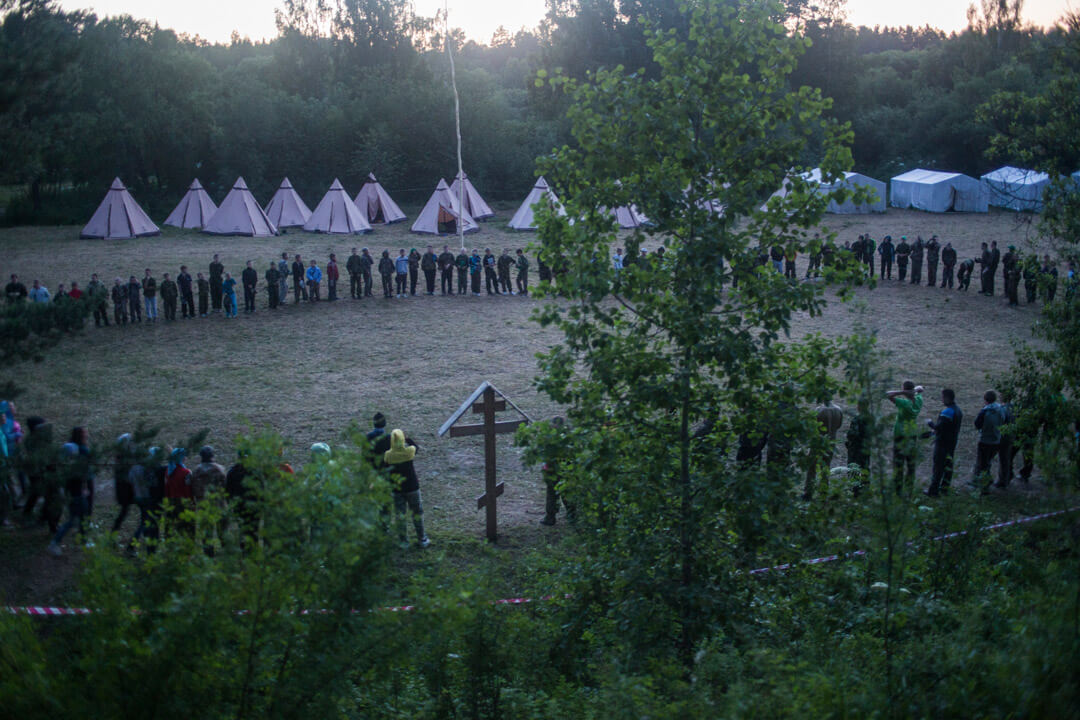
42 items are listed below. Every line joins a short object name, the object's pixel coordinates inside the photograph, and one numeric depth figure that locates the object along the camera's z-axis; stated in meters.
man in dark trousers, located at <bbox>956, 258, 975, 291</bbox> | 21.77
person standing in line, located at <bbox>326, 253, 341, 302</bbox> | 21.47
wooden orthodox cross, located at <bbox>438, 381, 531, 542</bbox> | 9.19
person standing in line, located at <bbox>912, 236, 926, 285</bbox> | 22.77
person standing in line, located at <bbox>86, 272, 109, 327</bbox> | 17.05
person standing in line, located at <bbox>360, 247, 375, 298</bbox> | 21.54
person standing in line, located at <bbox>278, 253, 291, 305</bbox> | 20.62
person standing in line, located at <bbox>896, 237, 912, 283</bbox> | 23.16
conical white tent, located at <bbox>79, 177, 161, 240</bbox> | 30.41
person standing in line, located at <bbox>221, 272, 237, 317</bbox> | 19.58
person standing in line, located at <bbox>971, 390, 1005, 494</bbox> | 10.04
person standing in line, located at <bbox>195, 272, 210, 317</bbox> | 19.44
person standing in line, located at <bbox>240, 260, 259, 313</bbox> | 20.16
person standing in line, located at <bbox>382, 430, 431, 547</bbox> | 8.70
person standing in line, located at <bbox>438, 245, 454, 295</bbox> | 22.28
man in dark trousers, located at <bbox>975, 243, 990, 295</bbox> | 21.39
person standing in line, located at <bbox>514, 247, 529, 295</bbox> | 22.45
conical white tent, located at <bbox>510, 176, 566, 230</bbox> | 32.22
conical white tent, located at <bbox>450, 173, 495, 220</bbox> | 35.42
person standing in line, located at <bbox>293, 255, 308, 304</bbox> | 20.91
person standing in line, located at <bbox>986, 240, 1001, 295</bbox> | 21.12
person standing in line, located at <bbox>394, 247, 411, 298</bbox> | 21.80
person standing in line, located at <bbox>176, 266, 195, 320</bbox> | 19.30
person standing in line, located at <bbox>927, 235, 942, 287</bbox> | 22.46
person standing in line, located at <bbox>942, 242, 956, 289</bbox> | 22.20
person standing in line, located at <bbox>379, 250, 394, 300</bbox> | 21.59
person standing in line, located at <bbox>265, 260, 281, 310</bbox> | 20.23
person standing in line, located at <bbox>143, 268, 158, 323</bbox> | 18.91
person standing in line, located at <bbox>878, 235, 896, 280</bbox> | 23.55
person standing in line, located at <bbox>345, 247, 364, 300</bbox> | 21.38
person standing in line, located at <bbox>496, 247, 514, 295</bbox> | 22.39
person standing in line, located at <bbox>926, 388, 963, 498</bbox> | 9.94
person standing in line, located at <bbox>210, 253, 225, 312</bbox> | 19.58
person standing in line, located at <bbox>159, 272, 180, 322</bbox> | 19.09
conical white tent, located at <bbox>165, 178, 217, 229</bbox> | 33.62
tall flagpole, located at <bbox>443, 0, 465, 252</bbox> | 24.56
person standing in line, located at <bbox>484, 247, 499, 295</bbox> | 22.31
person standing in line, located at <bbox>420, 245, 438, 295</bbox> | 22.11
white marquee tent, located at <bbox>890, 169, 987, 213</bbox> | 37.56
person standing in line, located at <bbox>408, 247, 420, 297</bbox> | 22.00
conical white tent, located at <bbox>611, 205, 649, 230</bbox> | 30.57
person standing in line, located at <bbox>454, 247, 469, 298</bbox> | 22.16
